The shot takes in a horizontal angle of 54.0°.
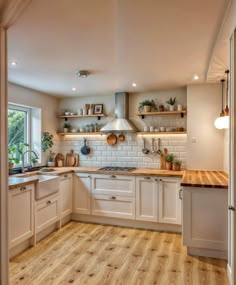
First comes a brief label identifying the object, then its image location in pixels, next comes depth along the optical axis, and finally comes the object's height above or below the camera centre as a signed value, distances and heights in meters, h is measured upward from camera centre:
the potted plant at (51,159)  4.48 -0.31
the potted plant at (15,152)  3.56 -0.15
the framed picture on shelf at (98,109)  4.49 +0.67
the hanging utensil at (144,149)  4.24 -0.10
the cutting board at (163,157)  4.09 -0.24
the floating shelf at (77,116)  4.44 +0.54
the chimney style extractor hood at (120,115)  4.14 +0.53
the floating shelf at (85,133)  4.47 +0.20
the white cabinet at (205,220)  2.67 -0.89
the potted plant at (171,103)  4.00 +0.71
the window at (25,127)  3.91 +0.28
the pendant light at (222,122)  2.95 +0.29
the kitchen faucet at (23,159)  3.73 -0.26
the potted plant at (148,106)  4.11 +0.68
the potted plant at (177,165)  3.85 -0.36
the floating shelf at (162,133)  3.96 +0.19
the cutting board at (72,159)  4.67 -0.31
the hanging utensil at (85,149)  4.61 -0.11
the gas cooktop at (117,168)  4.00 -0.44
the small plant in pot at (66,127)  4.70 +0.34
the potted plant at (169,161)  3.96 -0.29
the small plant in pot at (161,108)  4.06 +0.63
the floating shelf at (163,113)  3.91 +0.54
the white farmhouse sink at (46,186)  3.08 -0.60
